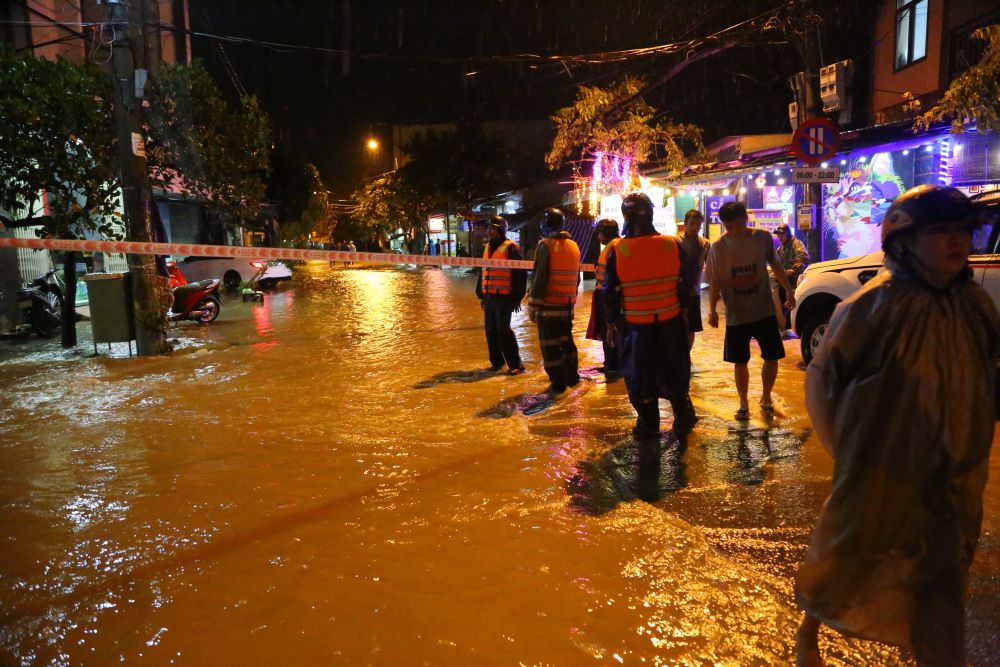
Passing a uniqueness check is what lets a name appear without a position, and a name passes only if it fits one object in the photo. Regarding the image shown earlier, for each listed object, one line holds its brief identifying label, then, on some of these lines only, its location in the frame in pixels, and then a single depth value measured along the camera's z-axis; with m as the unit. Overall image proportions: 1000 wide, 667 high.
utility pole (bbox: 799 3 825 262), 10.61
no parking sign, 9.40
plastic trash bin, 9.59
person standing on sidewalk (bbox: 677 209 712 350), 7.05
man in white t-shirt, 5.45
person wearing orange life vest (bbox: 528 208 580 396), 6.46
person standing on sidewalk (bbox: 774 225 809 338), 10.69
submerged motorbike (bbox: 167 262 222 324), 12.71
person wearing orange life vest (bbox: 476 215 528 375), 7.39
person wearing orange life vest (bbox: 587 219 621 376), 6.99
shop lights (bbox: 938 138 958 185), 12.10
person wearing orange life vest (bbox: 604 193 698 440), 4.91
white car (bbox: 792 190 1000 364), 5.46
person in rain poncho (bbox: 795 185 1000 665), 2.04
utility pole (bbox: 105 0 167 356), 9.23
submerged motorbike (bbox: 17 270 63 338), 12.17
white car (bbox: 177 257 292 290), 21.41
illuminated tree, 17.34
